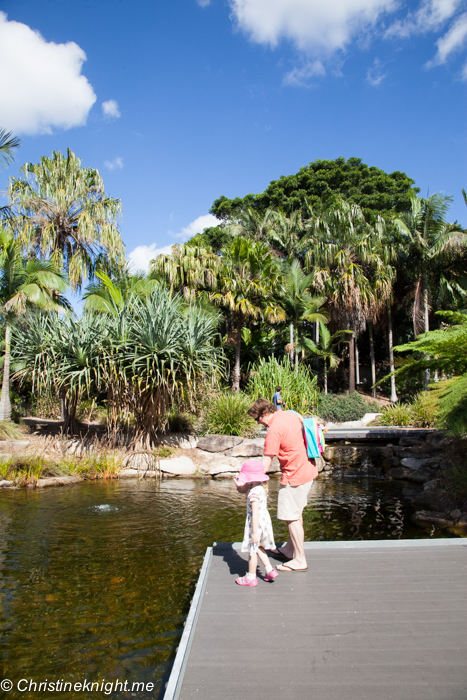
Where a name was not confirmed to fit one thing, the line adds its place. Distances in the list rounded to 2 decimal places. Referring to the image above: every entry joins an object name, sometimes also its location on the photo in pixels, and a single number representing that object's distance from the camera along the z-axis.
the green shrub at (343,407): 18.69
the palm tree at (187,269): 19.03
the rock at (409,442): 12.18
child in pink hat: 3.72
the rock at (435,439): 11.14
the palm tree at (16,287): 12.64
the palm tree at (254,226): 28.52
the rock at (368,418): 18.45
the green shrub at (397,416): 15.70
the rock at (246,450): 11.99
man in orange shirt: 4.00
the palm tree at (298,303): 22.25
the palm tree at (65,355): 12.04
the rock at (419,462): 10.73
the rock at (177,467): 11.47
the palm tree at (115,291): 13.55
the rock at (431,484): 8.84
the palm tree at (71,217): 17.61
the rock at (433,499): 7.71
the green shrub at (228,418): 12.98
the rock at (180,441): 12.41
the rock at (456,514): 6.85
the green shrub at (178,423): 13.29
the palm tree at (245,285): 18.70
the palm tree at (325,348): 22.11
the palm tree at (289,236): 27.73
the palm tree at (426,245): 20.78
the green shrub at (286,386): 15.35
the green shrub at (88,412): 13.39
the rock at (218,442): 12.14
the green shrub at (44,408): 17.12
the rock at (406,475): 10.45
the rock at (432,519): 6.79
